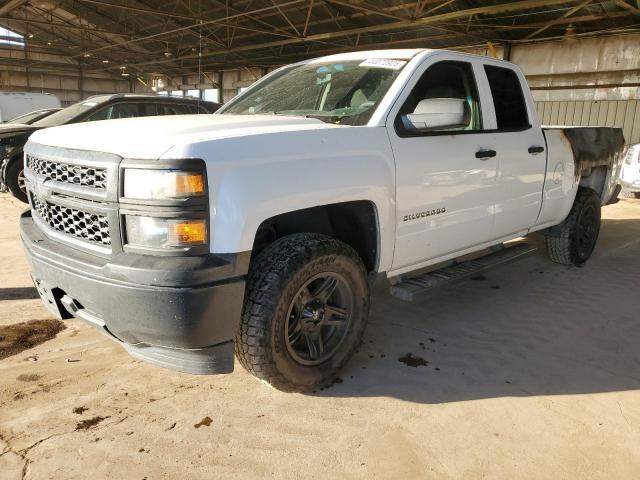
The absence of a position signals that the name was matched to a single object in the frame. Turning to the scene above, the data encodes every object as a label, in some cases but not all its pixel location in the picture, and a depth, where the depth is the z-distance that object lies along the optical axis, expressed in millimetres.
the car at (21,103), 17016
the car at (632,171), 10312
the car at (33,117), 9814
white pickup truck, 2236
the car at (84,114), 7914
